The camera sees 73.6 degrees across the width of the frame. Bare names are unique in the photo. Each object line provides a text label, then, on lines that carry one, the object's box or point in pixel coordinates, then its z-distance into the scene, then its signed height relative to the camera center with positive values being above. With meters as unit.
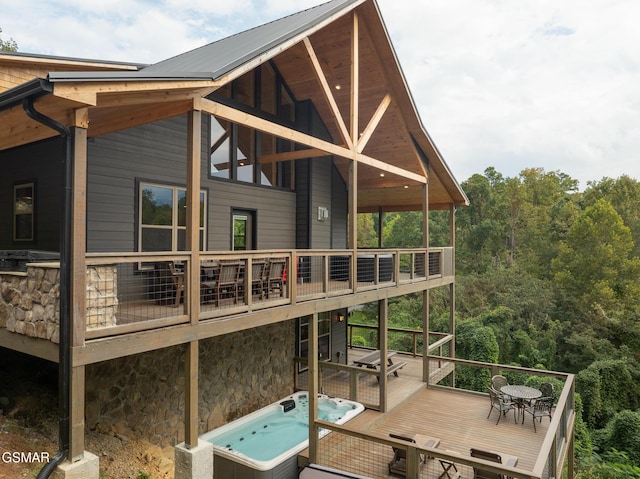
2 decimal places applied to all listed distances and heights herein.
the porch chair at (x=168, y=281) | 6.11 -0.65
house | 4.53 +0.45
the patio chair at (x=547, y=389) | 10.92 -3.83
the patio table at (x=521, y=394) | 9.96 -3.62
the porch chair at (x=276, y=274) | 7.50 -0.60
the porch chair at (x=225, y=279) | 6.57 -0.62
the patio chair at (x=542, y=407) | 9.72 -3.77
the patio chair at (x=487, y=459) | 7.14 -3.75
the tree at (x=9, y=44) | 24.73 +11.48
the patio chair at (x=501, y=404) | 10.09 -3.88
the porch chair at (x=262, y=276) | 7.13 -0.62
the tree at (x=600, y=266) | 24.75 -1.40
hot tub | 7.30 -4.00
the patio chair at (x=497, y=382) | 11.16 -3.71
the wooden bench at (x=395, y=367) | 11.65 -3.53
